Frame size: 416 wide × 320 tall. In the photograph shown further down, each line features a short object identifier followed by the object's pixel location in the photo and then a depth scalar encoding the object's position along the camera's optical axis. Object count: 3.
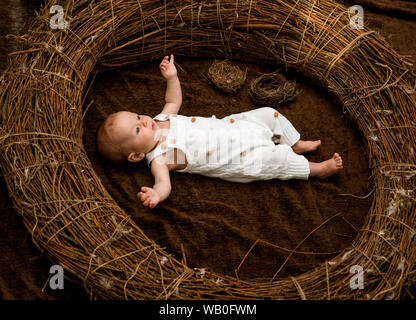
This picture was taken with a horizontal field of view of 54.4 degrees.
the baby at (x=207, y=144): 1.96
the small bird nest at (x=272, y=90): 2.33
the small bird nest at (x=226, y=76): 2.34
